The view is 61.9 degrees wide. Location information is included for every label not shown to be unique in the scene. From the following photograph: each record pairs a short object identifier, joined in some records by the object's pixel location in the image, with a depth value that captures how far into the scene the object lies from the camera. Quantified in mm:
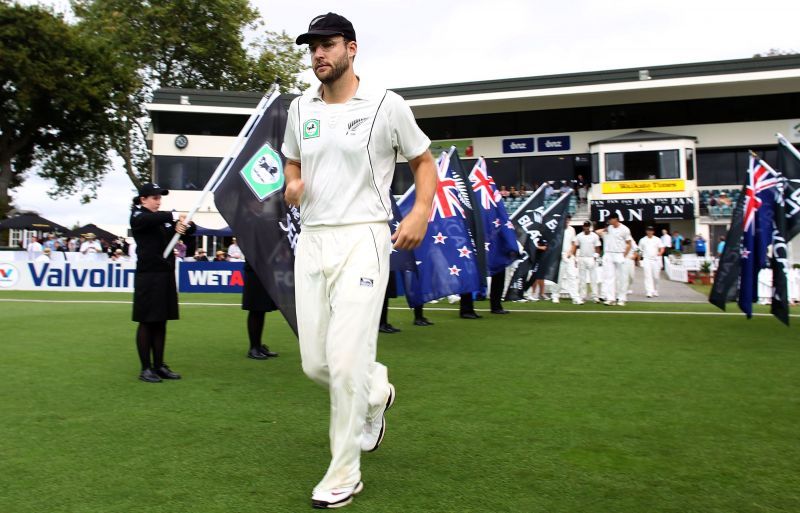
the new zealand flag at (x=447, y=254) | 10062
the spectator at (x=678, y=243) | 28206
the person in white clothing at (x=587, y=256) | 16547
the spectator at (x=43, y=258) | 21375
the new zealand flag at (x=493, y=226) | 12352
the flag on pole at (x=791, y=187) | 9477
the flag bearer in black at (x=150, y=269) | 6461
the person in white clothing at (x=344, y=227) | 3299
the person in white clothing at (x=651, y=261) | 17594
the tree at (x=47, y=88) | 33594
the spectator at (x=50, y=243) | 27641
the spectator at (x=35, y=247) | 24566
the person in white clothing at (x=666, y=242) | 27016
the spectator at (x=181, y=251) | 24202
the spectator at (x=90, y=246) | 26047
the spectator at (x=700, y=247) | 26639
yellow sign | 33812
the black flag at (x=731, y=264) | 10117
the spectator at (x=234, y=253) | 25078
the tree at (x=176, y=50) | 41281
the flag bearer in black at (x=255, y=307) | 7836
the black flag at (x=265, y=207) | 5562
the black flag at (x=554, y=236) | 15031
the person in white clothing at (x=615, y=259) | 15648
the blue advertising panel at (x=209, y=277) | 20906
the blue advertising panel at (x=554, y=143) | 36906
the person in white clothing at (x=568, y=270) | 16531
